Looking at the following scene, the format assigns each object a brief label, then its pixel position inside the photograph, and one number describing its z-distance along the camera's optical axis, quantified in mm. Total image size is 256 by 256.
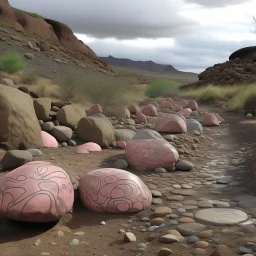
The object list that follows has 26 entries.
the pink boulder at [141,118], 6456
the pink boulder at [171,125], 5418
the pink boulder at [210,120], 6939
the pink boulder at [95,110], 6120
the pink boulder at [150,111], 7531
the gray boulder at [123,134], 5023
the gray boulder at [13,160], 3365
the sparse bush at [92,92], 7423
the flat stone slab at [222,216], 2506
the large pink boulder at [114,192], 2776
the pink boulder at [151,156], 3825
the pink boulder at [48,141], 4377
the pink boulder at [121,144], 4755
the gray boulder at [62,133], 4727
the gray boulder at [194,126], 5887
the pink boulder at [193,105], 9186
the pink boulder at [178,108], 8855
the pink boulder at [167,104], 9454
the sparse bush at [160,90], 14482
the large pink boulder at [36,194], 2506
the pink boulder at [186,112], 8011
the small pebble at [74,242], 2299
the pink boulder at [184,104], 9390
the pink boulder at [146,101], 9960
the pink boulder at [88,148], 4309
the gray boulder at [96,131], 4656
